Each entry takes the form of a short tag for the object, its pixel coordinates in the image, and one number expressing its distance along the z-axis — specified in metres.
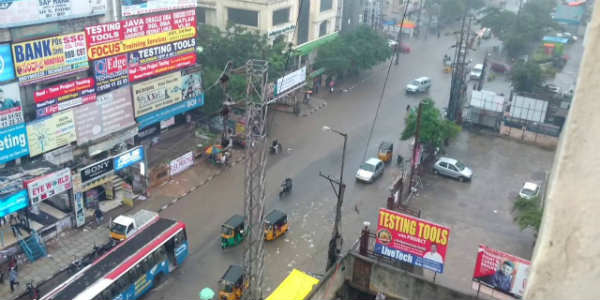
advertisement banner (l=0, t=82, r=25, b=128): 21.55
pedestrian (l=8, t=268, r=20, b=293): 19.45
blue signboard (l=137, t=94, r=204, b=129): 28.58
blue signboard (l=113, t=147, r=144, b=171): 24.64
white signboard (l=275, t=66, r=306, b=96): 34.44
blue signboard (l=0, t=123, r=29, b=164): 21.62
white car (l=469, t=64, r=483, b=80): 47.38
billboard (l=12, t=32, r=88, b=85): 21.98
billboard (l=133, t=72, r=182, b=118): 27.86
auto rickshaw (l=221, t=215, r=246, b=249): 22.73
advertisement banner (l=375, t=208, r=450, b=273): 17.86
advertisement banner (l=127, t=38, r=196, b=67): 27.27
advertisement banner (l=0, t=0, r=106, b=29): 21.47
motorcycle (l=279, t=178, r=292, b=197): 27.14
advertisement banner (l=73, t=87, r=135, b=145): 24.88
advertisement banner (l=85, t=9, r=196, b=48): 24.86
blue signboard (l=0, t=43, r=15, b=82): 21.25
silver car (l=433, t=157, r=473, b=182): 29.67
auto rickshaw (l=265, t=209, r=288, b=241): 23.27
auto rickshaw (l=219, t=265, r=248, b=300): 19.55
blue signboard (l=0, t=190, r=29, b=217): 20.30
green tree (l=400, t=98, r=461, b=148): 30.08
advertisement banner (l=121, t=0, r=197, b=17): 26.42
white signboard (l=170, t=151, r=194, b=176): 28.27
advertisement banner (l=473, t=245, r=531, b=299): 17.22
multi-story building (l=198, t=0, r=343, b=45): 40.06
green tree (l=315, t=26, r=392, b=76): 42.56
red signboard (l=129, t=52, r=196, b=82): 27.52
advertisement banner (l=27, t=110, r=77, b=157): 22.86
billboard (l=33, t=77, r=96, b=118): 23.09
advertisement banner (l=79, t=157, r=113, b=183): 23.23
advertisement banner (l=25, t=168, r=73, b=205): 21.25
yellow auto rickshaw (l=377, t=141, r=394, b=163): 31.25
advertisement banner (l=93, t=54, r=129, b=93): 25.41
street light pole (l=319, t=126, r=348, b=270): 16.71
